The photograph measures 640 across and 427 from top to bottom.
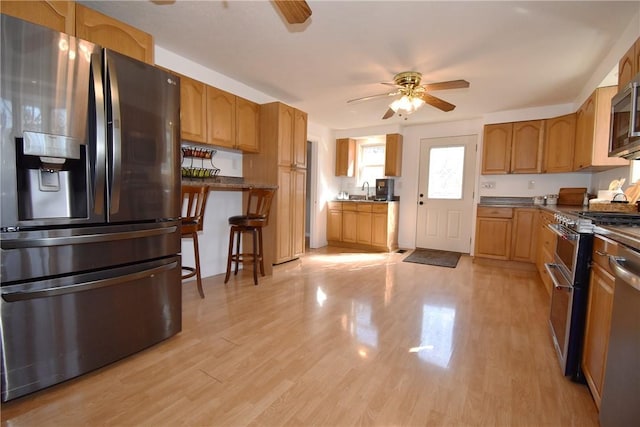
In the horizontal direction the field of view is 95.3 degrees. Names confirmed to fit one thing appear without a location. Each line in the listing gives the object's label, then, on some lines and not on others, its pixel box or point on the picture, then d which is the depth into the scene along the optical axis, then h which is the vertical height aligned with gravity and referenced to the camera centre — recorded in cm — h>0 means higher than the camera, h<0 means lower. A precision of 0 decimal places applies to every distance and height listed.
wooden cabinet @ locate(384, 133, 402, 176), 531 +73
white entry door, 499 +6
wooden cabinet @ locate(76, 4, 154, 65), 188 +106
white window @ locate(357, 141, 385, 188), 583 +67
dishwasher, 97 -53
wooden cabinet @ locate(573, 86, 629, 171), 277 +70
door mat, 435 -99
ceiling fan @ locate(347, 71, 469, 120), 304 +110
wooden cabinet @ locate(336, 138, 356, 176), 575 +74
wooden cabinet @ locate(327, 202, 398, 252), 514 -57
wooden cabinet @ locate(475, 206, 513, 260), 412 -50
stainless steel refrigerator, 131 -8
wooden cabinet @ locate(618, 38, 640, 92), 188 +93
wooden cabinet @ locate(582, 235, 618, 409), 127 -54
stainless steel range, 153 -46
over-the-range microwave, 165 +49
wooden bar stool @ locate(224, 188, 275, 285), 315 -35
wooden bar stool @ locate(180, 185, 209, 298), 259 -25
